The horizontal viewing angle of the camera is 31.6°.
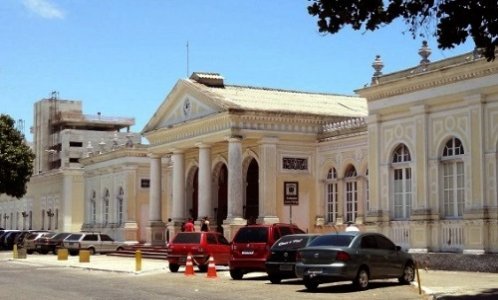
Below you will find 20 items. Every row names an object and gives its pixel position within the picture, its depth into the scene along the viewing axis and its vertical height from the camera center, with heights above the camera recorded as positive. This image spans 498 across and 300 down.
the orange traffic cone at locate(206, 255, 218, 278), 26.42 -1.54
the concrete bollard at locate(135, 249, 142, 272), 30.72 -1.51
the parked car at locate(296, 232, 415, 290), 20.70 -1.00
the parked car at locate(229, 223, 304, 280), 25.53 -0.85
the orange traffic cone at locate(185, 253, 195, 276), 27.90 -1.54
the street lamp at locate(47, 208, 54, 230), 64.21 +0.29
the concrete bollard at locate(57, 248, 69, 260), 40.97 -1.63
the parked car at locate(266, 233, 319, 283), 23.70 -1.02
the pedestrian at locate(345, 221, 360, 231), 27.00 -0.30
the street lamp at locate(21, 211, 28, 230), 72.88 +0.16
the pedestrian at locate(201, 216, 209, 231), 36.38 -0.26
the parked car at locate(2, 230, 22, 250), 58.66 -1.41
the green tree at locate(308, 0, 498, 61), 14.24 +3.33
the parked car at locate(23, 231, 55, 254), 50.81 -1.21
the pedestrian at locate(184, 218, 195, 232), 35.88 -0.34
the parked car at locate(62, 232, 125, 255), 46.81 -1.29
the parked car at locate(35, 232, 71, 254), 49.78 -1.37
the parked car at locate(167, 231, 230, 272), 29.55 -1.02
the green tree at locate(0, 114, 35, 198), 58.78 +3.93
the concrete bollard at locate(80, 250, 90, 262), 37.91 -1.62
